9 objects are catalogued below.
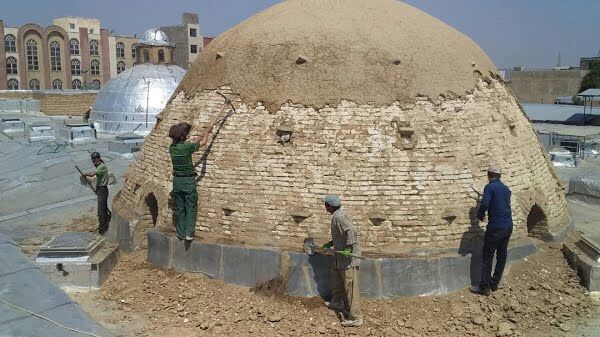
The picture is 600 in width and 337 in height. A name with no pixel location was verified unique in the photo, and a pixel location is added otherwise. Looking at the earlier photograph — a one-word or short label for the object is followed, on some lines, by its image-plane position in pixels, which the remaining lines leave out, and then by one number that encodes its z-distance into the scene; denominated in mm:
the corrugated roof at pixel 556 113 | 36384
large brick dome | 8531
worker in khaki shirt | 7156
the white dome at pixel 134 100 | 29281
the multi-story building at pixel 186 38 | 60688
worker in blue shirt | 7887
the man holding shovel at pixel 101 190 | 10898
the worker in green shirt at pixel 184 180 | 8641
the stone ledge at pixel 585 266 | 8578
